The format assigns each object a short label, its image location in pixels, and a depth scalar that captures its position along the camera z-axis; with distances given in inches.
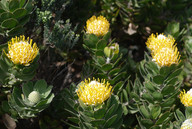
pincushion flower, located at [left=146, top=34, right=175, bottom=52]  44.6
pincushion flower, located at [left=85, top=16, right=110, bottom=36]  45.2
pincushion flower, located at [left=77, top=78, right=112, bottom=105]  39.4
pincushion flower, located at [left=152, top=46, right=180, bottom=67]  42.0
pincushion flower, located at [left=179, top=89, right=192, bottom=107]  42.7
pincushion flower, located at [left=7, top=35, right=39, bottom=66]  40.0
